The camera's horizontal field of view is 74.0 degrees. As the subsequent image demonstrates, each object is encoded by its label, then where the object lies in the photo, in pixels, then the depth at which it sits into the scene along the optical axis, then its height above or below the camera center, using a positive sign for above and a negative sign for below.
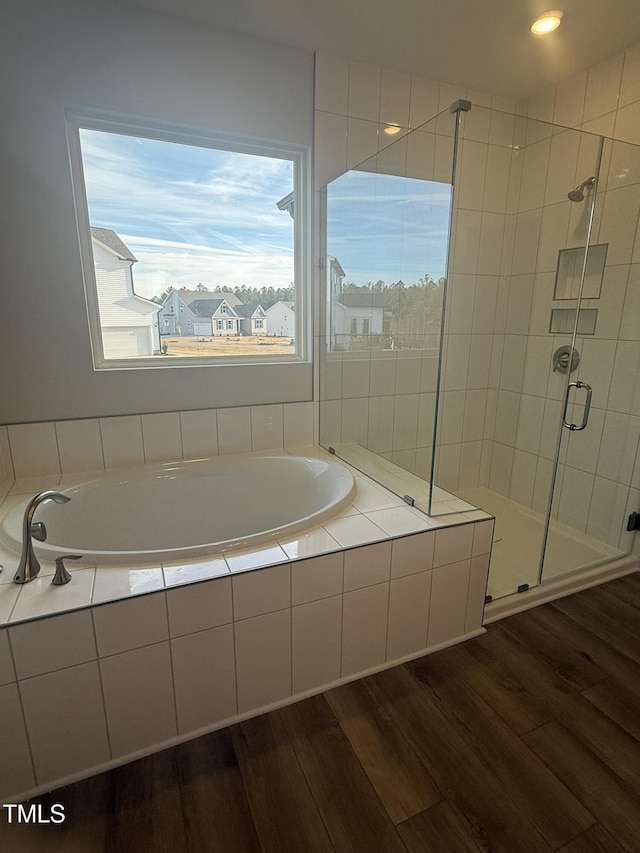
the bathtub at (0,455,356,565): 1.82 -0.83
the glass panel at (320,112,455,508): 1.85 +0.08
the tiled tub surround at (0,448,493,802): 1.14 -0.94
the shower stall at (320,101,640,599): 1.98 -0.04
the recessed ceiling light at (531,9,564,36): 1.78 +1.27
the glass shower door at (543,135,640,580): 2.07 -0.45
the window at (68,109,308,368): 1.95 +0.45
